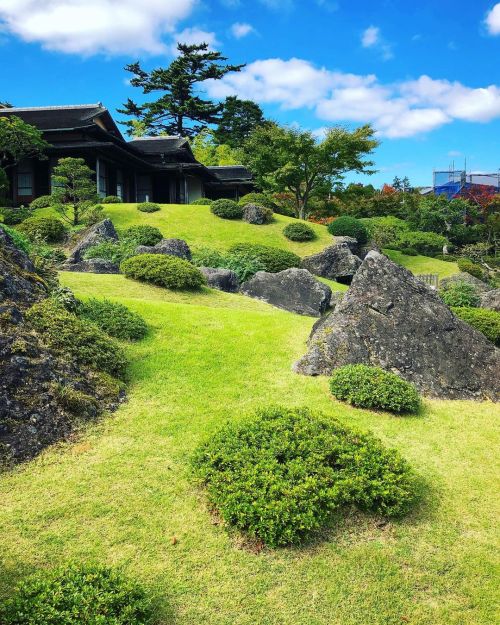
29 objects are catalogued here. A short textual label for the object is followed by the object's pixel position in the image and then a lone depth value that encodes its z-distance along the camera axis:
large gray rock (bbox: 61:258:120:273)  17.45
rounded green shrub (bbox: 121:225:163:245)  24.09
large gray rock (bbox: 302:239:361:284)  27.34
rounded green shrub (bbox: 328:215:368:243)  31.72
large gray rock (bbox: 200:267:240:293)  17.23
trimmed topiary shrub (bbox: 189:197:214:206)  35.60
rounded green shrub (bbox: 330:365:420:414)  7.64
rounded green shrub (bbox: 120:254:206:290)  15.12
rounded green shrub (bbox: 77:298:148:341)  9.37
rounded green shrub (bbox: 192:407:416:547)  4.74
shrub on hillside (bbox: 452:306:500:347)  12.65
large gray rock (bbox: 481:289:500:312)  18.28
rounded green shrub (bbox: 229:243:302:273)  24.73
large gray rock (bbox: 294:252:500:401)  8.76
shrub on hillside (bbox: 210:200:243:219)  31.83
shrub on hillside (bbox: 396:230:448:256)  41.88
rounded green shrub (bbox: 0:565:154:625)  3.40
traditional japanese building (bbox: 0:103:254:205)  33.41
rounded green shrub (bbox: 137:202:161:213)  31.38
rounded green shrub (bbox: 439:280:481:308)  18.73
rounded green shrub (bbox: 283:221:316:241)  29.92
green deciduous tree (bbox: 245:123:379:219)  35.97
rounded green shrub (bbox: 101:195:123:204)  33.00
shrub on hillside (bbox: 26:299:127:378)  7.27
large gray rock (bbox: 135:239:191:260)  18.37
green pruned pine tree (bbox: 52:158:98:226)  26.50
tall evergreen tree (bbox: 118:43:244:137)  55.53
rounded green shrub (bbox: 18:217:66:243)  24.41
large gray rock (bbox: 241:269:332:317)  16.92
